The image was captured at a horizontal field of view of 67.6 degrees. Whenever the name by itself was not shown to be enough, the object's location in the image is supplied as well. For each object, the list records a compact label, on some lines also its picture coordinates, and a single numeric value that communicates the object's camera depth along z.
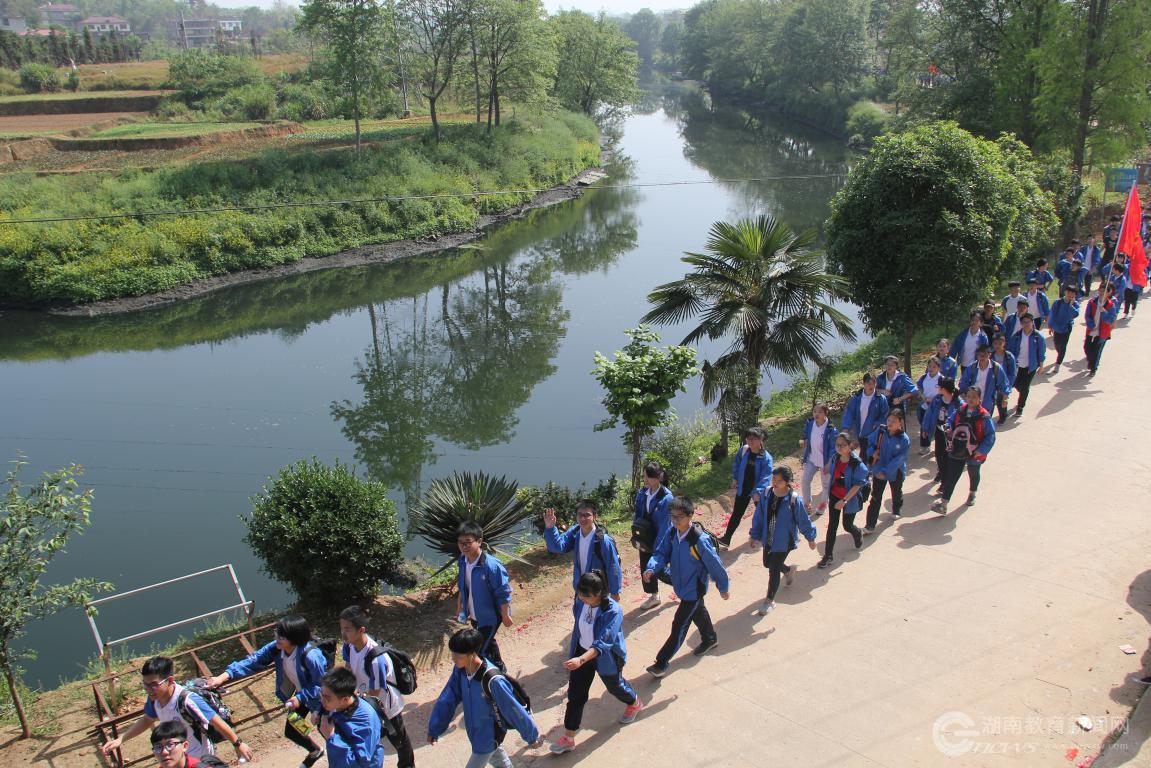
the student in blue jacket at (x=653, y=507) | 6.95
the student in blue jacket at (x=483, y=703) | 4.79
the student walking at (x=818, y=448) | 8.20
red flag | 11.51
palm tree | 10.73
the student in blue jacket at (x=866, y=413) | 8.66
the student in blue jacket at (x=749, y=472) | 7.76
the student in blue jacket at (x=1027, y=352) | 10.38
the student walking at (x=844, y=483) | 7.46
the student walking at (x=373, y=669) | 5.25
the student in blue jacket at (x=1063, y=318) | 11.52
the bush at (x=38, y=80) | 56.50
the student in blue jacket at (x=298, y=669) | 5.32
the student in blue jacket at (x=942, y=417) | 8.80
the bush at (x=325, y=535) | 7.64
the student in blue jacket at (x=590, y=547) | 6.34
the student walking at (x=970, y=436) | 8.23
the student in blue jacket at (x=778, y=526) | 6.80
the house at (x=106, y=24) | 162.40
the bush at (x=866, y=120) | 48.84
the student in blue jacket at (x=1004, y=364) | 9.69
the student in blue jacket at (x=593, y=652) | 5.32
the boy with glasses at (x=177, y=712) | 4.90
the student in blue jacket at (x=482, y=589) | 6.05
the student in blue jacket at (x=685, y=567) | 6.02
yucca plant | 8.36
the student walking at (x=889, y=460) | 7.93
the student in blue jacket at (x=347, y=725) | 4.46
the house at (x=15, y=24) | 131.62
